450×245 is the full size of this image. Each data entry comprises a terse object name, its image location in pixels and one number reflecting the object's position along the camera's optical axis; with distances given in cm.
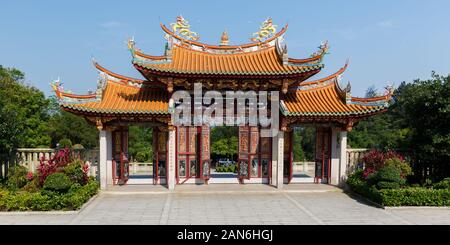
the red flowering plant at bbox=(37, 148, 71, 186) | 1170
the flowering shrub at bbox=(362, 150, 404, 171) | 1260
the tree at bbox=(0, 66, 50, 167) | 2695
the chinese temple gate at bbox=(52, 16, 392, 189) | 1285
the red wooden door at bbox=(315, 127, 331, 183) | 1485
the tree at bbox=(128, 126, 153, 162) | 3428
